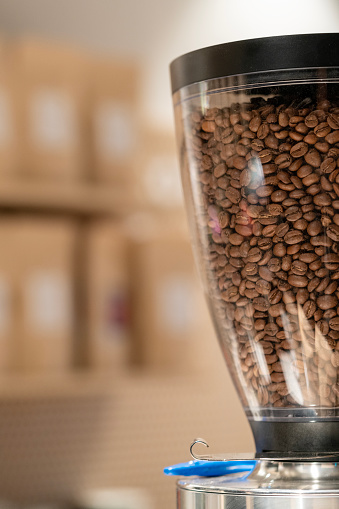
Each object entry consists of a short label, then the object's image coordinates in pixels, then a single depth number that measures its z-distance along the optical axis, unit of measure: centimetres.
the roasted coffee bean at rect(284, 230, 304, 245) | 81
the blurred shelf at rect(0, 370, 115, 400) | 225
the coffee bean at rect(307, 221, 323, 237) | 80
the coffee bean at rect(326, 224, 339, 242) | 80
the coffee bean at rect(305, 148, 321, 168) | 80
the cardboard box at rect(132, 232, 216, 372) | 260
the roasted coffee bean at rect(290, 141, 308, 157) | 80
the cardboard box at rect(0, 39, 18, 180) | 234
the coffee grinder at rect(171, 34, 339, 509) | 80
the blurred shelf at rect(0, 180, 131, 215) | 232
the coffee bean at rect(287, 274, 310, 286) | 81
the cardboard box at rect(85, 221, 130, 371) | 246
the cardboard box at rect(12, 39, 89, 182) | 238
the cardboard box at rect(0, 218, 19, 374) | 230
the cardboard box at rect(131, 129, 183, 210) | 304
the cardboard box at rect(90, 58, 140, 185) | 250
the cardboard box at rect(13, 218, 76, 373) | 234
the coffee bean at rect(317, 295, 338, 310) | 81
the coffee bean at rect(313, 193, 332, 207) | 80
